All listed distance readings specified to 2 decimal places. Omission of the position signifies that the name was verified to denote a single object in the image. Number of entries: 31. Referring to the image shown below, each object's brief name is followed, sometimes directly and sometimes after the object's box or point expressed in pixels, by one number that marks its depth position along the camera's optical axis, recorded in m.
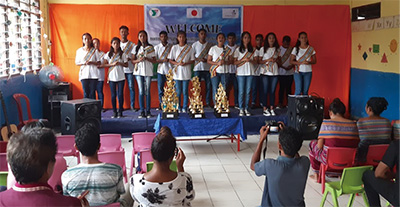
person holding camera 2.74
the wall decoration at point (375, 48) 7.68
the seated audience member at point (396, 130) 4.18
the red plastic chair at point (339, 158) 4.03
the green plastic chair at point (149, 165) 3.42
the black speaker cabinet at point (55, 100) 7.55
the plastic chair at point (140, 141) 4.89
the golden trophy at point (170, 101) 6.05
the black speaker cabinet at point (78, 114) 6.05
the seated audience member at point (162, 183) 2.41
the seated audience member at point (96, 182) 2.60
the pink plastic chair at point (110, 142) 4.75
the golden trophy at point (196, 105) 6.13
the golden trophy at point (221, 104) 6.26
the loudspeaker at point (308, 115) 6.64
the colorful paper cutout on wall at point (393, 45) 7.13
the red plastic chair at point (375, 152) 3.80
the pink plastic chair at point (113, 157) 3.96
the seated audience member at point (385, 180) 3.01
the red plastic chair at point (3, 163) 3.67
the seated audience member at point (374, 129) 4.16
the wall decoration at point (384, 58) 7.45
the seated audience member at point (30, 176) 1.82
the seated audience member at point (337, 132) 4.15
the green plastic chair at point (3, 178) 3.12
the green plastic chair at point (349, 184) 3.40
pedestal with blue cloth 6.02
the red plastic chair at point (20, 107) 5.98
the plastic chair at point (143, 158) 4.01
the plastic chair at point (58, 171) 3.23
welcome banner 8.30
